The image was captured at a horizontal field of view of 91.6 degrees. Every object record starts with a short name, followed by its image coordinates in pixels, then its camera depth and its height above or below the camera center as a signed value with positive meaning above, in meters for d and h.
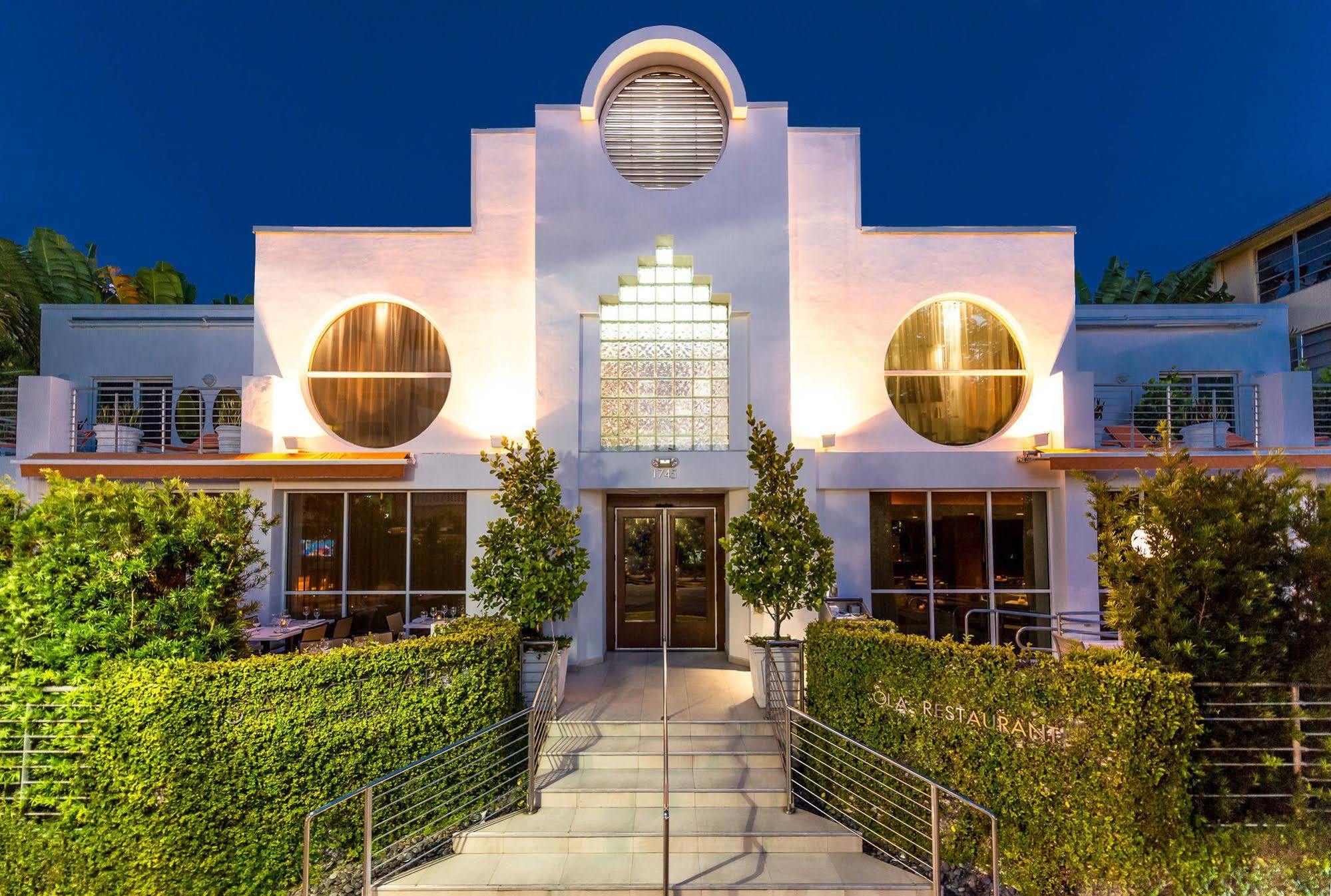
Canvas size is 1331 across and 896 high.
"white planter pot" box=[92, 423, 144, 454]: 11.49 +1.05
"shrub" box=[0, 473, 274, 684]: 6.61 -0.86
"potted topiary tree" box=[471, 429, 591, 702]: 9.15 -0.90
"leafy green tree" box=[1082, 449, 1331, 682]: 6.27 -0.83
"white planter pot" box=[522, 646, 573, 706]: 8.95 -2.42
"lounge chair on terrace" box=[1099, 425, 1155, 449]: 12.11 +1.04
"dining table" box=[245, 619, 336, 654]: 9.77 -2.12
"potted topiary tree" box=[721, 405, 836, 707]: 9.24 -0.85
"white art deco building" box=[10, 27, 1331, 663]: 11.37 +2.30
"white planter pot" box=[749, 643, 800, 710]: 9.16 -2.41
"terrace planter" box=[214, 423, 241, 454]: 11.62 +1.05
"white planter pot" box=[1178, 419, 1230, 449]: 11.39 +1.02
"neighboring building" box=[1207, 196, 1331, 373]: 17.50 +6.43
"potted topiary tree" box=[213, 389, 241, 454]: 11.64 +1.56
